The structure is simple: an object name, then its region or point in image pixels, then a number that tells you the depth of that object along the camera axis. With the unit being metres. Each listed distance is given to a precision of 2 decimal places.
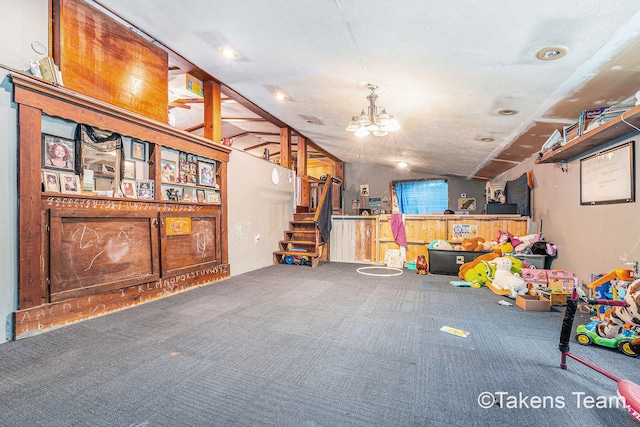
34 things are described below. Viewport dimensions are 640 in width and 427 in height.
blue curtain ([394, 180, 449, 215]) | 9.45
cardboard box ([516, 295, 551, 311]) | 3.12
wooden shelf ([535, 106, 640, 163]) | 2.44
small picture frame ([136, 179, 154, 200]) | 3.44
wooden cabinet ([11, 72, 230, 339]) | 2.42
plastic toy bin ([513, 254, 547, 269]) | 4.48
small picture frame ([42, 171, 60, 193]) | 2.59
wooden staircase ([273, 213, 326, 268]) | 6.10
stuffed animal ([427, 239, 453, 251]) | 5.28
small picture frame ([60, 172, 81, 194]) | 2.71
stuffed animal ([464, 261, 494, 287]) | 4.31
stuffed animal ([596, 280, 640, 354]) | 1.96
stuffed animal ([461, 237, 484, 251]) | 5.19
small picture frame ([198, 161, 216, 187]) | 4.35
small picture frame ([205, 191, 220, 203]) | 4.49
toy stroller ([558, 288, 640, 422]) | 1.32
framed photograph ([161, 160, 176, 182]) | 3.81
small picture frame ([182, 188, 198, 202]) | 4.11
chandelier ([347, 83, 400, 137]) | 3.62
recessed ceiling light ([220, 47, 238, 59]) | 3.20
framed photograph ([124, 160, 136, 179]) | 3.34
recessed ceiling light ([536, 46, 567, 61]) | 2.13
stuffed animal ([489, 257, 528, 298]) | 3.62
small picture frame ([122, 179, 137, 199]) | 3.27
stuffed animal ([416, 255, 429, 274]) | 5.33
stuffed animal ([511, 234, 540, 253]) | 4.69
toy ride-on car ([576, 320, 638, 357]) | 2.07
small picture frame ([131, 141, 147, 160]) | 3.43
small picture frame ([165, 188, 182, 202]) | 3.89
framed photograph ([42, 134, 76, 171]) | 2.63
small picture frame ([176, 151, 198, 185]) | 4.04
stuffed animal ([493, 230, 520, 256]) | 4.82
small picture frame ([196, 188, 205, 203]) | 4.33
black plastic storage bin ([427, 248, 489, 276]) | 5.09
